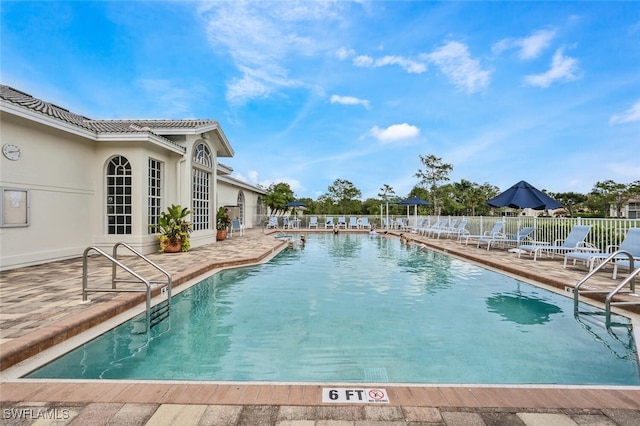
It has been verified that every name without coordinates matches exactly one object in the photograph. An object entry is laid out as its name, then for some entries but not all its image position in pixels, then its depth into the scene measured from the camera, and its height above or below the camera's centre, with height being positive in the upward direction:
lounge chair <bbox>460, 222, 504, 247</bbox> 12.05 -0.71
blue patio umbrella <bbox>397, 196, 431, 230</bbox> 20.31 +0.74
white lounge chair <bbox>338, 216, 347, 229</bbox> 24.36 -0.57
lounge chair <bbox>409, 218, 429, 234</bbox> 20.12 -0.70
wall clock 6.79 +1.40
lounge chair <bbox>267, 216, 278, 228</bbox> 23.29 -0.50
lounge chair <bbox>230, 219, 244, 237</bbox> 17.43 -0.52
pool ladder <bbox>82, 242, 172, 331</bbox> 4.23 -1.19
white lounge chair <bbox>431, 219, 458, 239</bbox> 16.00 -0.74
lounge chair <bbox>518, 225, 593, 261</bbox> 8.37 -0.74
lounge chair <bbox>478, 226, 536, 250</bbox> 10.74 -0.89
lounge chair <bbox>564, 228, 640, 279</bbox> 6.71 -0.75
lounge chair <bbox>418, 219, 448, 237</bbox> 17.16 -0.74
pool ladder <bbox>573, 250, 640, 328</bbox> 4.02 -1.18
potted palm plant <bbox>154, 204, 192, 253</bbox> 9.90 -0.44
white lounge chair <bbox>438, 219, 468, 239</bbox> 14.98 -0.79
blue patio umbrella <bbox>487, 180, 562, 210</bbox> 10.59 +0.46
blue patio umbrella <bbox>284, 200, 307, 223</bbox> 24.02 +0.79
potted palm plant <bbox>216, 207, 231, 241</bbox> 14.41 -0.34
